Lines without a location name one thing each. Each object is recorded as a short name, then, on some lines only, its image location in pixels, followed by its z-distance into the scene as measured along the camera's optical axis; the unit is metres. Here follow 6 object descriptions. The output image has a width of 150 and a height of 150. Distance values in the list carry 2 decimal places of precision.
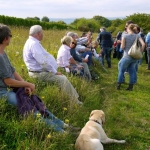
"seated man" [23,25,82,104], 4.99
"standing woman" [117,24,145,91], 7.05
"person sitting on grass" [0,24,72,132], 3.52
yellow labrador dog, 3.40
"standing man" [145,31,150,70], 10.59
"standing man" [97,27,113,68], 10.91
